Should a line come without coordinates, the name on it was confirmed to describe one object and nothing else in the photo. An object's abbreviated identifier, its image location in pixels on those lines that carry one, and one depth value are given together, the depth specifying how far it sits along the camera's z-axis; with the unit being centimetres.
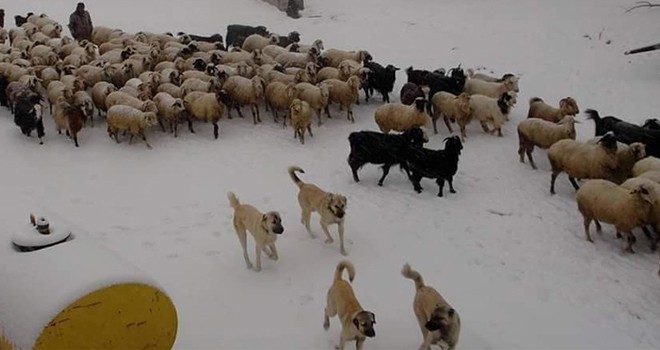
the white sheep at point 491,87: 1362
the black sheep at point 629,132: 1063
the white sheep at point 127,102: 1255
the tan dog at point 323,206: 843
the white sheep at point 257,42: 1716
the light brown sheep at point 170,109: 1265
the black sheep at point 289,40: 1809
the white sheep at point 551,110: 1220
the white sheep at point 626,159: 1001
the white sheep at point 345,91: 1345
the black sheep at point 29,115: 1259
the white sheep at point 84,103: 1288
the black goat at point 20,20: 2105
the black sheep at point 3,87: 1410
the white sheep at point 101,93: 1328
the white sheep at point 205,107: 1280
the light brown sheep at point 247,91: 1338
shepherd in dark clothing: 1927
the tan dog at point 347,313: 623
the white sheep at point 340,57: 1545
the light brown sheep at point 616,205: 850
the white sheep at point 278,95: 1316
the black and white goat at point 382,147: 1080
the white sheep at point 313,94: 1309
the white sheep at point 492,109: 1241
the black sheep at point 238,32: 1919
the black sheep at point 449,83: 1359
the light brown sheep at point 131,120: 1223
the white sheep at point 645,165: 957
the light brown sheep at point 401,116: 1216
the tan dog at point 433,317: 627
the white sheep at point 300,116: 1237
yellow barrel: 498
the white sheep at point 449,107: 1233
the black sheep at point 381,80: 1413
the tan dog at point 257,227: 790
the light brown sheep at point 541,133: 1106
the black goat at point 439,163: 1045
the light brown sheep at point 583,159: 993
